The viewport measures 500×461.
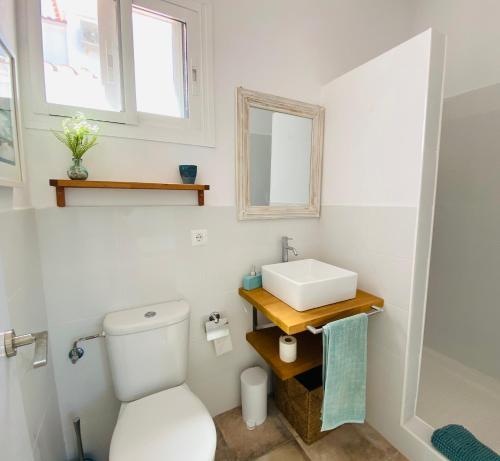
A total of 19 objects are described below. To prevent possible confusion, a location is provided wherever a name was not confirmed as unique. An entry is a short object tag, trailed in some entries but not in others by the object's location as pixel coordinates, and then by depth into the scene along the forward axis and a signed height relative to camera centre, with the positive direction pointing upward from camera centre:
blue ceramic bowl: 1.23 +0.13
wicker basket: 1.36 -1.14
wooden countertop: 1.09 -0.52
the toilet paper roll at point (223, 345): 1.42 -0.82
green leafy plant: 1.01 +0.26
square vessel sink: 1.18 -0.43
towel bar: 1.08 -0.55
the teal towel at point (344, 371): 1.13 -0.80
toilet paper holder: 1.38 -0.70
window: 1.06 +0.62
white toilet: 0.92 -0.89
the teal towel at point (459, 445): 1.11 -1.11
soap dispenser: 1.46 -0.47
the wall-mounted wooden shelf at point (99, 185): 1.00 +0.06
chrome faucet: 1.60 -0.30
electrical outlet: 1.35 -0.20
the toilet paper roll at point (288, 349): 1.28 -0.76
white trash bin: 1.46 -1.16
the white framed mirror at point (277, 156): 1.43 +0.27
